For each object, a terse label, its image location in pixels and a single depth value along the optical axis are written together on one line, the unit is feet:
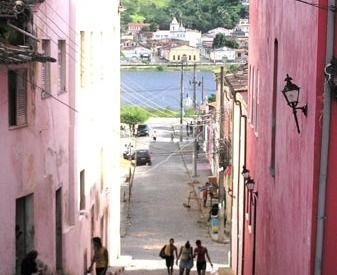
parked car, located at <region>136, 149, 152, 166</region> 217.77
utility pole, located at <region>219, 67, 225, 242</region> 124.98
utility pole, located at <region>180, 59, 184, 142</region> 259.35
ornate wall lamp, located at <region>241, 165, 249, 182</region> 74.38
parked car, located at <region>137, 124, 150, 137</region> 281.62
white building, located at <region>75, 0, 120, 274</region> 69.10
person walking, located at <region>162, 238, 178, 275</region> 77.71
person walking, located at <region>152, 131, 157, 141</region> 273.75
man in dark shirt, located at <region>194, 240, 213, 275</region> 75.66
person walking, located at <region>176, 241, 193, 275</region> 76.28
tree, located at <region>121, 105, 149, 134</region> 300.81
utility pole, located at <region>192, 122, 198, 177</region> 186.50
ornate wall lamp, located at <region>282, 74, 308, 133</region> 35.53
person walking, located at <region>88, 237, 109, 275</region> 59.98
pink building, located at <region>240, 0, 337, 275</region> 32.53
